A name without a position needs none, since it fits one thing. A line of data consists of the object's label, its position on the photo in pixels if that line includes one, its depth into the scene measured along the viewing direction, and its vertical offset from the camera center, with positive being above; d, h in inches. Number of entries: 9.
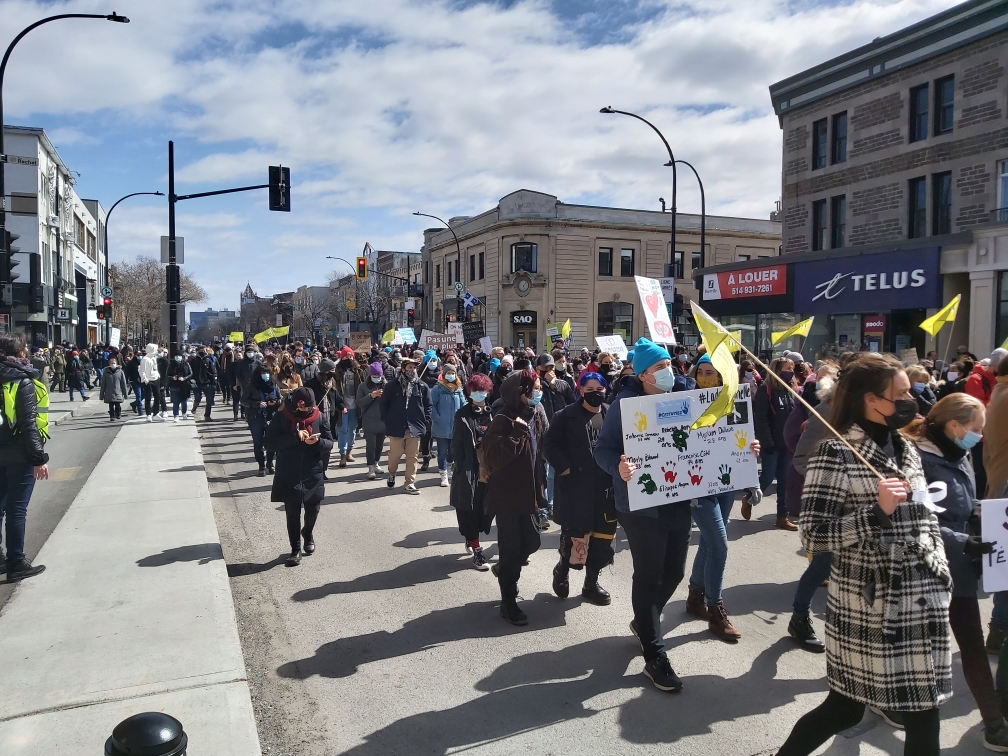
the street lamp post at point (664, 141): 864.9 +254.0
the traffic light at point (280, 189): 714.2 +155.1
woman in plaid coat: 112.7 -32.7
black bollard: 102.0 -53.3
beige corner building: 1856.5 +241.6
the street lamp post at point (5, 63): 584.4 +227.8
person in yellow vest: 240.4 -32.4
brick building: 786.2 +209.7
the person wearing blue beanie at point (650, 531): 175.2 -42.9
